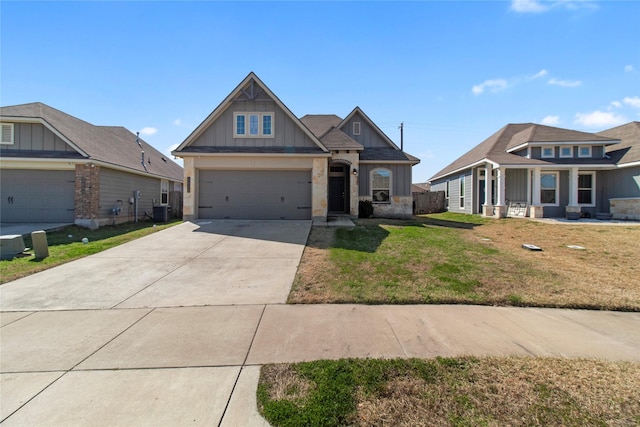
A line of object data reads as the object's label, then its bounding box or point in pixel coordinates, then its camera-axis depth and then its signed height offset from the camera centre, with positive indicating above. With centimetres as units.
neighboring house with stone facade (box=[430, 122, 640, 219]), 1645 +191
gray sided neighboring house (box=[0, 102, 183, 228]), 1367 +156
